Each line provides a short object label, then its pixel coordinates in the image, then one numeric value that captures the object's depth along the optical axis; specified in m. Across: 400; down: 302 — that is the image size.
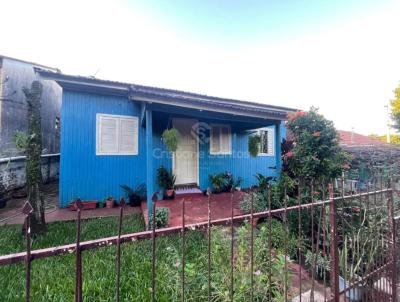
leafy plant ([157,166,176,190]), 6.65
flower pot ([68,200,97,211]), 6.25
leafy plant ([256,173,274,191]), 5.49
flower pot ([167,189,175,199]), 6.51
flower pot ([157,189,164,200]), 6.47
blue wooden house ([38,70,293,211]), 6.11
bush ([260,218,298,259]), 3.28
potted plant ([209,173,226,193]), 7.57
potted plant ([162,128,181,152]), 5.23
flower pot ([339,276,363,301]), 2.47
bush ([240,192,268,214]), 4.65
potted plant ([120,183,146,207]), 6.71
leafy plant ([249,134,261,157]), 6.99
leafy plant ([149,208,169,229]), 4.20
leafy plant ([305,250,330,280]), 2.78
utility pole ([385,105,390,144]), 17.26
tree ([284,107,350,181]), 4.86
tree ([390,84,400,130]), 14.97
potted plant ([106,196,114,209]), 6.43
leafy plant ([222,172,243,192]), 7.84
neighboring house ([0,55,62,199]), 7.67
